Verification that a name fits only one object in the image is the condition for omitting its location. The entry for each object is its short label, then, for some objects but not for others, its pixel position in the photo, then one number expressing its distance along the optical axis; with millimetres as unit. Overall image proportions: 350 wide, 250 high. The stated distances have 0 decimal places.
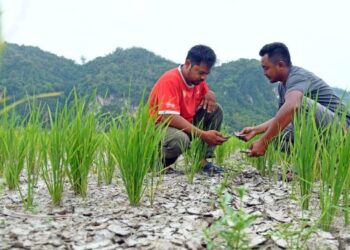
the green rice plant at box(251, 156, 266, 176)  3309
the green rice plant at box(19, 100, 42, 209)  2232
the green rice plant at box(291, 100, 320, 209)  1930
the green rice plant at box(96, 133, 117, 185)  2660
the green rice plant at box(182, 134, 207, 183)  2885
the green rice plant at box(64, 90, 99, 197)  2109
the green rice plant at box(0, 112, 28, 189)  2307
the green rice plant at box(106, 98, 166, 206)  2041
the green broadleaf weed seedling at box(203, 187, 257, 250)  1214
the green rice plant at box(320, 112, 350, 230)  1746
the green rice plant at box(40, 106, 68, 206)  2066
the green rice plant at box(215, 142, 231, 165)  3994
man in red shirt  3201
